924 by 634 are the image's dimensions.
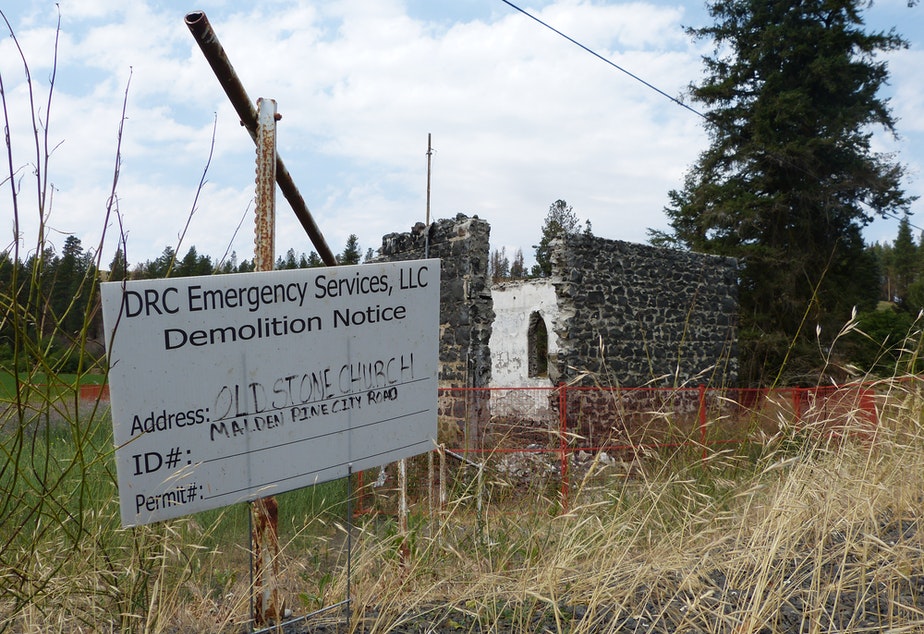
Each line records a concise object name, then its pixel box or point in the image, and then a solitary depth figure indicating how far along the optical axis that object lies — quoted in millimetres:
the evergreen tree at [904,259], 58331
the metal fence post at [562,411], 7502
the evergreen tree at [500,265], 63394
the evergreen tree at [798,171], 21078
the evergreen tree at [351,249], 49281
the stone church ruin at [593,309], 8961
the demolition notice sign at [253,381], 2330
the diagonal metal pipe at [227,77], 2693
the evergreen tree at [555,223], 43309
